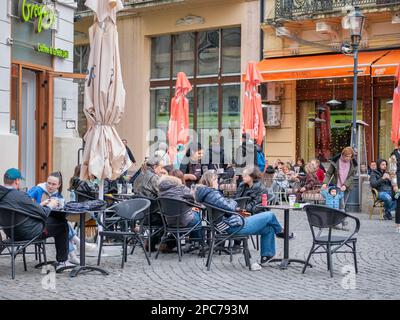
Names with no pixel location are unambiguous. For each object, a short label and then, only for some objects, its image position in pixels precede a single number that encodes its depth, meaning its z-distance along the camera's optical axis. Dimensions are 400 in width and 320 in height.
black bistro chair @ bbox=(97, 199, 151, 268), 9.12
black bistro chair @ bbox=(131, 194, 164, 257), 10.22
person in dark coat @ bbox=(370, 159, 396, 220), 15.41
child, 13.91
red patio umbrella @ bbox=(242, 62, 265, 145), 18.81
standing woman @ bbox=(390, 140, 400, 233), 15.47
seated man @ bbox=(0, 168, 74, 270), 8.23
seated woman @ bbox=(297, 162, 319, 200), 16.73
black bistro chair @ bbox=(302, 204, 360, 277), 8.49
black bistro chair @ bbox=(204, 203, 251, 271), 9.12
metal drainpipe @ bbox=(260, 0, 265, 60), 23.70
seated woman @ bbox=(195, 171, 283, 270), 9.19
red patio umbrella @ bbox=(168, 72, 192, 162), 18.52
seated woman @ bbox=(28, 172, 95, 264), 9.25
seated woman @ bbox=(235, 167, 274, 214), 10.70
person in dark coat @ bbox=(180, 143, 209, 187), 15.34
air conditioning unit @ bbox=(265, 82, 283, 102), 23.14
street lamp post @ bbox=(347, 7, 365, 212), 16.64
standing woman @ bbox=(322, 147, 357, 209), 14.11
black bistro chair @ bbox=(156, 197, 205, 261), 9.66
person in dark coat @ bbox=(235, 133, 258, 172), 17.28
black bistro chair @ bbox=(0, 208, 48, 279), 8.16
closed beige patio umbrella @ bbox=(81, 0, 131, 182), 10.12
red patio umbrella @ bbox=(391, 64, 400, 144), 17.12
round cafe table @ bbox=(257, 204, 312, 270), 9.16
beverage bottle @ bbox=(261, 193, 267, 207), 9.70
